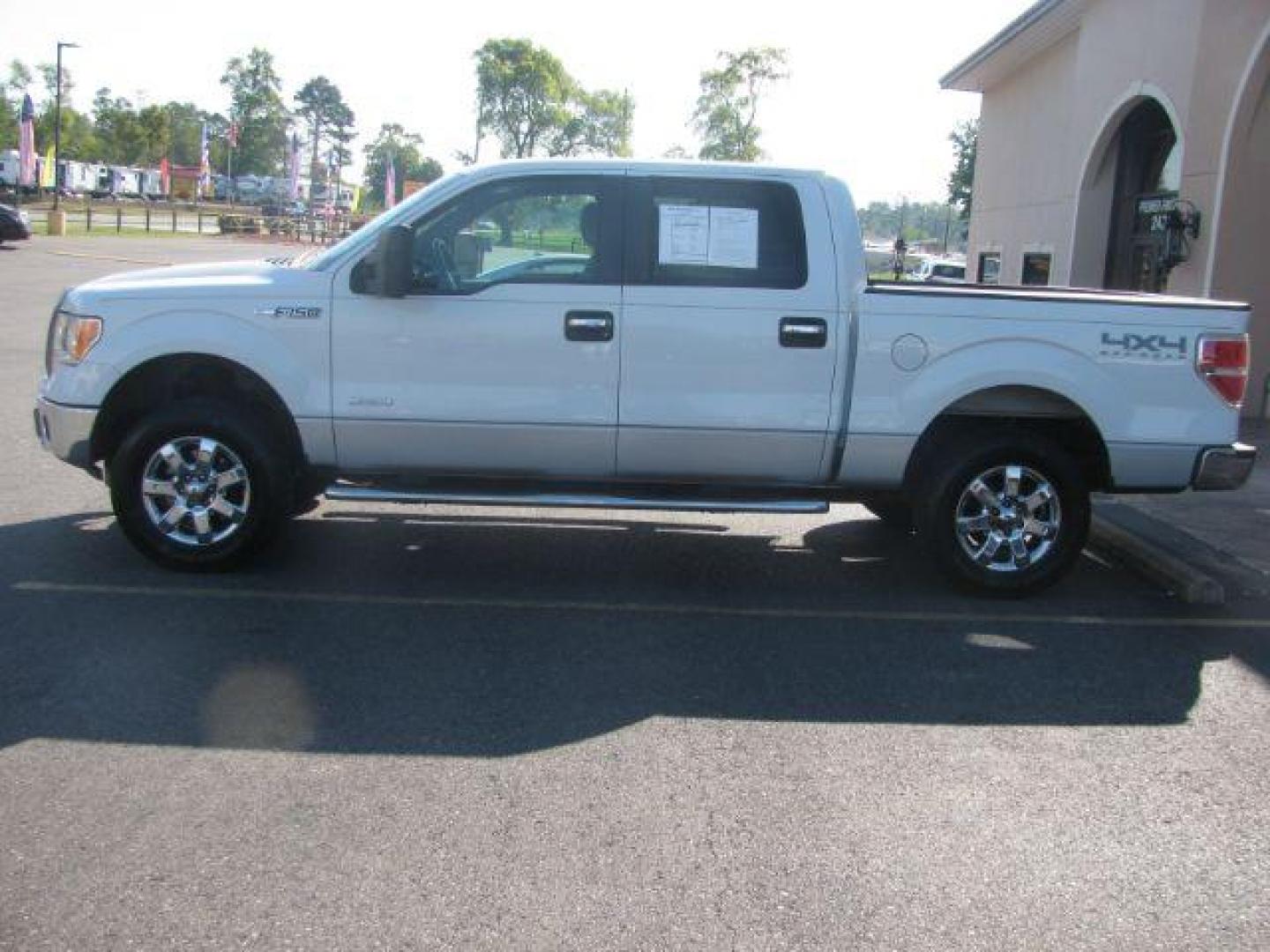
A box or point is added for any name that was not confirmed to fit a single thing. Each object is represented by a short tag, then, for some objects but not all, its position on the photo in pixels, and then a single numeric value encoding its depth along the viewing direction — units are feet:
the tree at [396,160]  414.62
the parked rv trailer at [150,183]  305.53
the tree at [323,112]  514.68
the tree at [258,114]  430.20
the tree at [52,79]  387.34
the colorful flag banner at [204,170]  250.57
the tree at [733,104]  181.27
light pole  156.11
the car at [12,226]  110.24
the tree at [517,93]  305.53
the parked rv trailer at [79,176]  264.72
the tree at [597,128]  273.13
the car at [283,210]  227.20
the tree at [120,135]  326.85
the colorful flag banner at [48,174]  240.14
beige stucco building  42.24
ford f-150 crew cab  21.16
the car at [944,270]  94.38
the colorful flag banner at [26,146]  148.46
